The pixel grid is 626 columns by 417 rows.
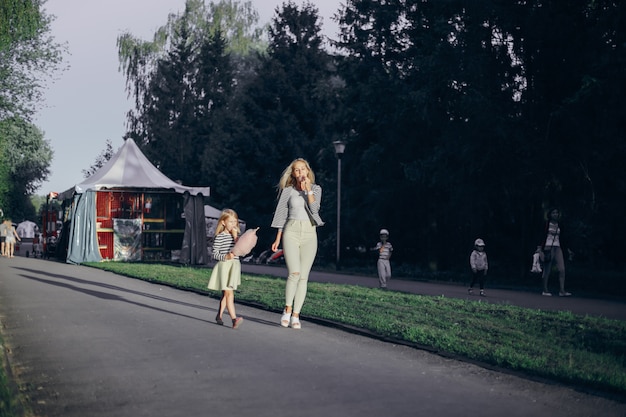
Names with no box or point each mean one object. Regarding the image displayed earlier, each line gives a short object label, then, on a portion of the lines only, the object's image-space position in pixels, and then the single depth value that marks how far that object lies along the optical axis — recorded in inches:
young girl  396.2
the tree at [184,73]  2341.3
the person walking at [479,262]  675.4
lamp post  1117.1
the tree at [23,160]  1670.8
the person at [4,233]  1342.3
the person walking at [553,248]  677.9
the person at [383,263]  726.9
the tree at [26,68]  1628.9
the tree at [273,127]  1667.1
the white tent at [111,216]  1104.8
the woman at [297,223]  382.0
